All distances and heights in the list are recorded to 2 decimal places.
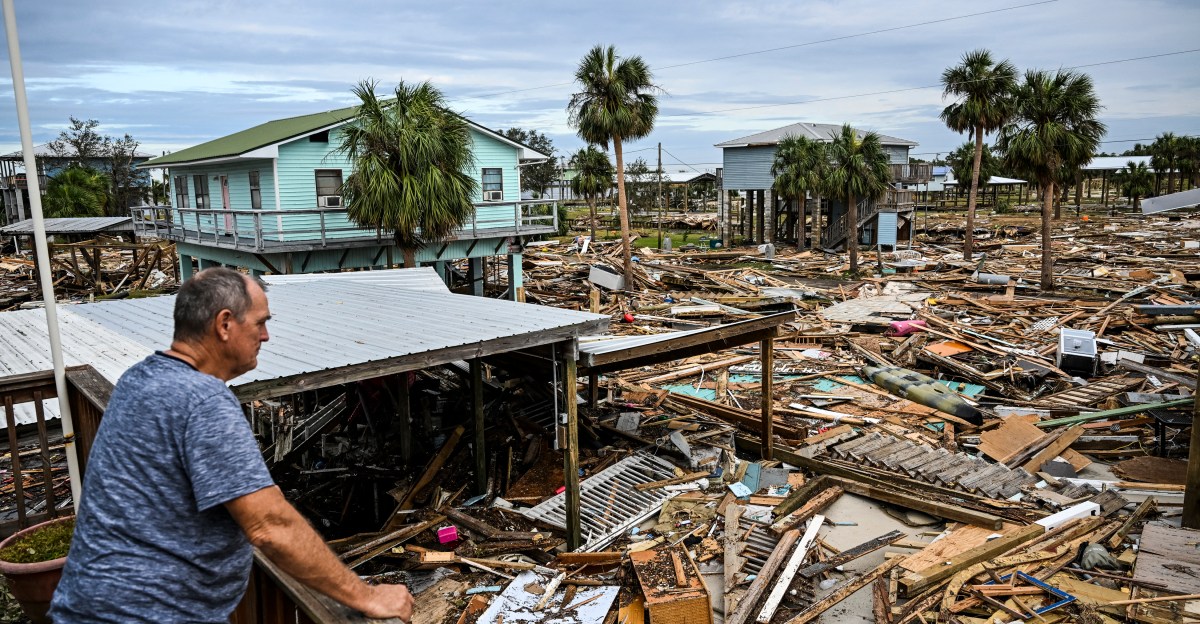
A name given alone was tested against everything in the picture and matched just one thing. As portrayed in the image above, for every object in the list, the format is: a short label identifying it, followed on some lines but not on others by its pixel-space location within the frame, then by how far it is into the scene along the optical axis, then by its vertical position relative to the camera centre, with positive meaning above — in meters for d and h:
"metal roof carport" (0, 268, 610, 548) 6.82 -1.34
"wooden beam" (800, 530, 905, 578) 8.61 -4.09
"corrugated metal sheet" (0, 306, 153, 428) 6.34 -1.22
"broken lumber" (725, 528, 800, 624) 7.67 -3.98
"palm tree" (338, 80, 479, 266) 19.84 +1.03
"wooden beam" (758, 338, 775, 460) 12.39 -3.14
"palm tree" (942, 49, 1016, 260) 34.88 +4.30
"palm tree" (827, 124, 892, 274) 34.25 +0.88
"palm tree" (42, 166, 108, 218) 45.16 +0.96
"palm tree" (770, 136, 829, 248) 40.31 +1.23
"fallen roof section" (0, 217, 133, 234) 33.12 -0.55
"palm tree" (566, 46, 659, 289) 27.67 +3.44
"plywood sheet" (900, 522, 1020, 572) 8.46 -3.98
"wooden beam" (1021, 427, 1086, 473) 12.05 -4.12
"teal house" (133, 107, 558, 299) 22.23 -0.12
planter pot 3.86 -1.81
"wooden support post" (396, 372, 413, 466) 11.57 -3.24
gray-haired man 2.23 -0.83
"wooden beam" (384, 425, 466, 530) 10.29 -3.81
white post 3.91 +0.04
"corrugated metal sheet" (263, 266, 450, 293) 14.75 -1.43
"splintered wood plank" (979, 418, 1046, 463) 12.62 -4.10
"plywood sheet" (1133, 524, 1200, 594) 7.81 -3.89
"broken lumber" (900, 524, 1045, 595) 8.02 -3.92
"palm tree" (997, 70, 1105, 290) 26.91 +2.13
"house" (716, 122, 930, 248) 42.78 -0.10
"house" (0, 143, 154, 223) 58.12 +3.03
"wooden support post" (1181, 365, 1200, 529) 9.41 -3.62
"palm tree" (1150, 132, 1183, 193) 69.90 +2.59
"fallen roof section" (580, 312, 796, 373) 9.80 -1.95
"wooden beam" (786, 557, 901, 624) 7.67 -4.01
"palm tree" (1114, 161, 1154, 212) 67.62 +0.21
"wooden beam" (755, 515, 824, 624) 7.73 -4.00
